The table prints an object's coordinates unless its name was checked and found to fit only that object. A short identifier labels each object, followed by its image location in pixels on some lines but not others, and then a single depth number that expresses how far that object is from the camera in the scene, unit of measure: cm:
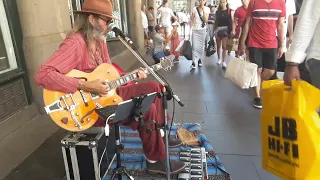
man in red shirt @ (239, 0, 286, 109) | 342
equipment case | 195
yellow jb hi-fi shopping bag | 139
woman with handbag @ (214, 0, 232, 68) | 607
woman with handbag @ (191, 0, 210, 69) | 625
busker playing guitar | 194
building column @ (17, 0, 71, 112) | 281
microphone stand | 177
